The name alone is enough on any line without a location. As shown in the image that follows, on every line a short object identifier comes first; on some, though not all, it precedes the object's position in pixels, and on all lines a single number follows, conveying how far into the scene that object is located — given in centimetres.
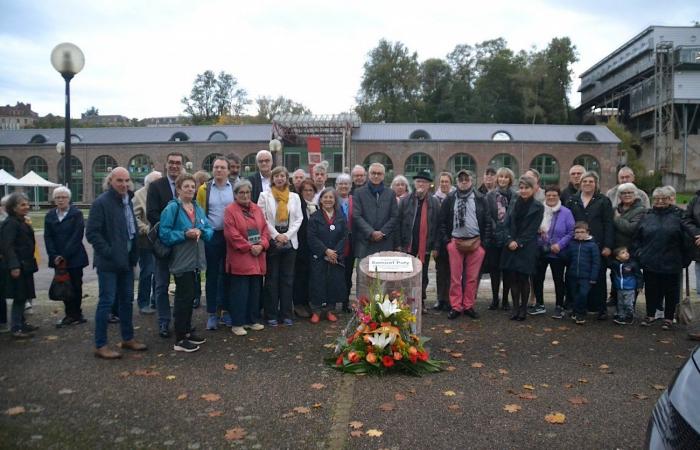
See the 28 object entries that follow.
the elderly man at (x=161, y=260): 658
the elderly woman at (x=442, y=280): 833
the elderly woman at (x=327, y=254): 746
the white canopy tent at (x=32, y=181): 3441
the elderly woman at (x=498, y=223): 795
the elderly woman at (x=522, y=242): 754
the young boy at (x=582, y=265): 741
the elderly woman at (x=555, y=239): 763
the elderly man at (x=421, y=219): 809
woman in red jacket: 661
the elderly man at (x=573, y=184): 825
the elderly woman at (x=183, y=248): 606
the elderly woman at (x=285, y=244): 719
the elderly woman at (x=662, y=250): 705
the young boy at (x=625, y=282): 738
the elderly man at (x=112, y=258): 571
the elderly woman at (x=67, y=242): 699
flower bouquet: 533
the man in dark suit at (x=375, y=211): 780
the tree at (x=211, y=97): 8306
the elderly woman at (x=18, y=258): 653
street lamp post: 887
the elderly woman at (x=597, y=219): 755
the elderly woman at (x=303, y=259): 762
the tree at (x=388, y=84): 7100
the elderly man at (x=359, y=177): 856
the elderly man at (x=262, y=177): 757
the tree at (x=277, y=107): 7250
